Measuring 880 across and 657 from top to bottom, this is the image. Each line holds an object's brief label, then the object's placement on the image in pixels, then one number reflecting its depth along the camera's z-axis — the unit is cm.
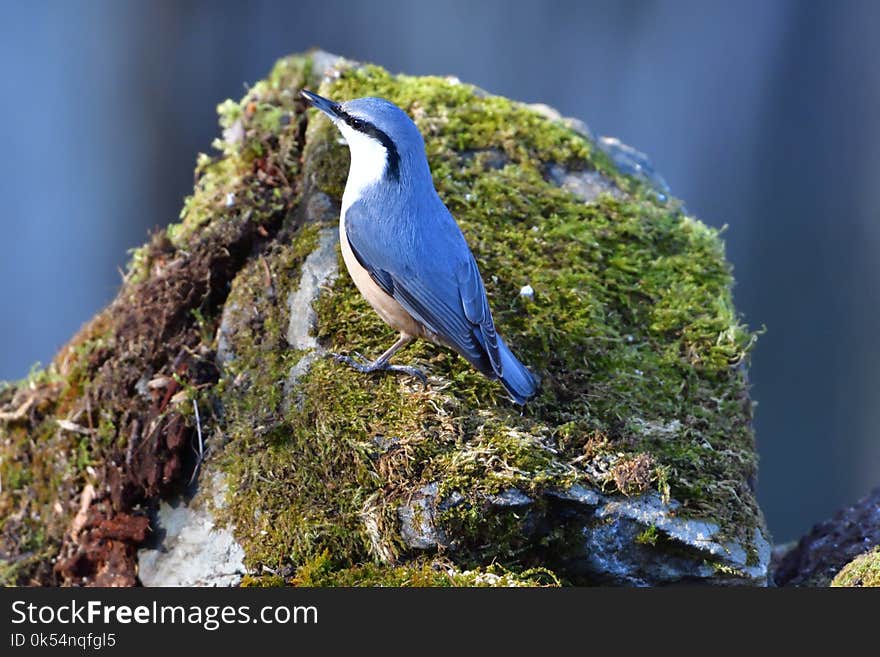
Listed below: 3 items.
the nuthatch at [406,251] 618
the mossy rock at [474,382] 559
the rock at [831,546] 653
